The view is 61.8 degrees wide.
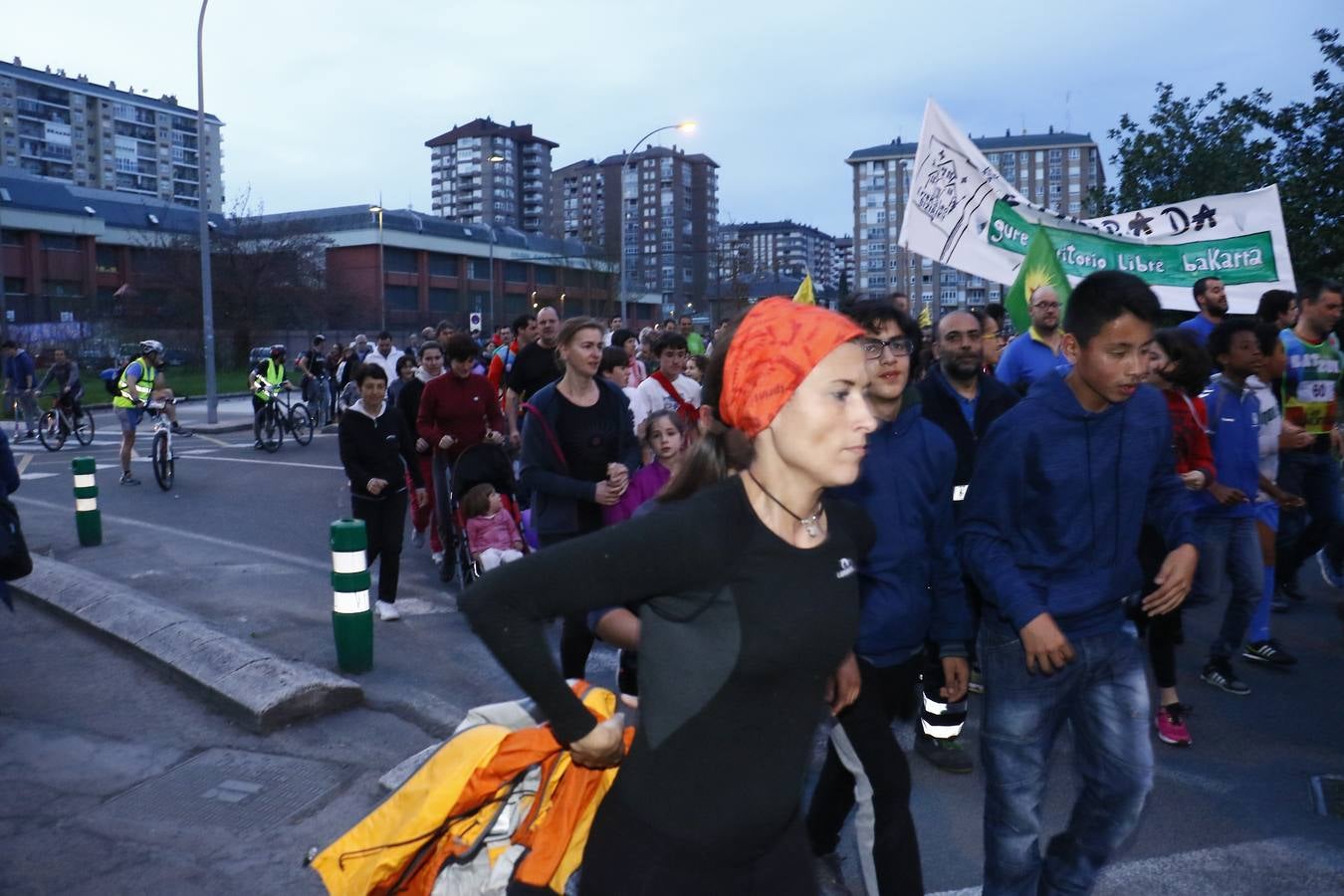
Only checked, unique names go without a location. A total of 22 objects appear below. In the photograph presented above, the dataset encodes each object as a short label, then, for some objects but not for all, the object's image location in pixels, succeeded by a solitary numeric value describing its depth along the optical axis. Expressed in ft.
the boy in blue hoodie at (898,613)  10.23
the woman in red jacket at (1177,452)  16.61
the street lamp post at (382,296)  248.77
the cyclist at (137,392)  46.37
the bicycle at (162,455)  44.86
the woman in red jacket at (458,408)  27.17
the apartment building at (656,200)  554.87
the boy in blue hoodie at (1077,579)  9.95
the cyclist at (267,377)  60.80
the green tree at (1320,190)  53.01
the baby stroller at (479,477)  26.32
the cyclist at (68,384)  64.44
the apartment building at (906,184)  514.27
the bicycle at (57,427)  64.34
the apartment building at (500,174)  515.50
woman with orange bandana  6.20
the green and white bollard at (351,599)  19.99
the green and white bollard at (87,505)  32.12
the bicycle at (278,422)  60.49
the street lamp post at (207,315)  77.01
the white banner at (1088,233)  29.45
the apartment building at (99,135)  379.35
